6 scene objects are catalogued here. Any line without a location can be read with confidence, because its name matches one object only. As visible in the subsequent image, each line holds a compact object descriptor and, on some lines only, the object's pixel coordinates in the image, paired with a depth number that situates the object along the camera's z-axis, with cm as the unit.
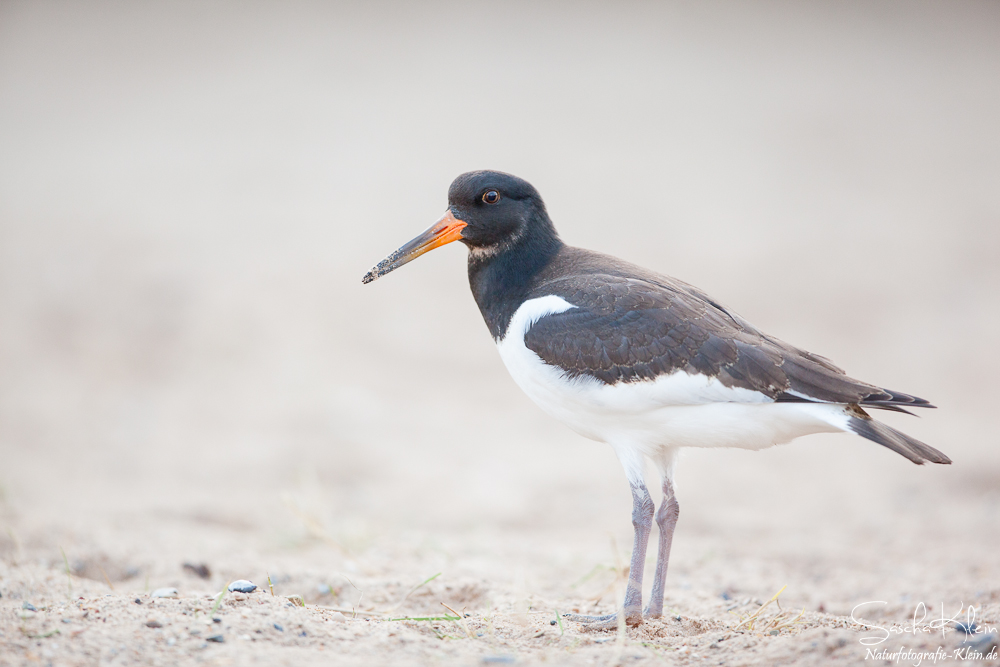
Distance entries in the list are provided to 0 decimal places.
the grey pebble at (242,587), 836
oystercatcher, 806
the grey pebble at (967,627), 736
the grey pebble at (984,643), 638
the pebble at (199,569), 1045
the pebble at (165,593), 830
